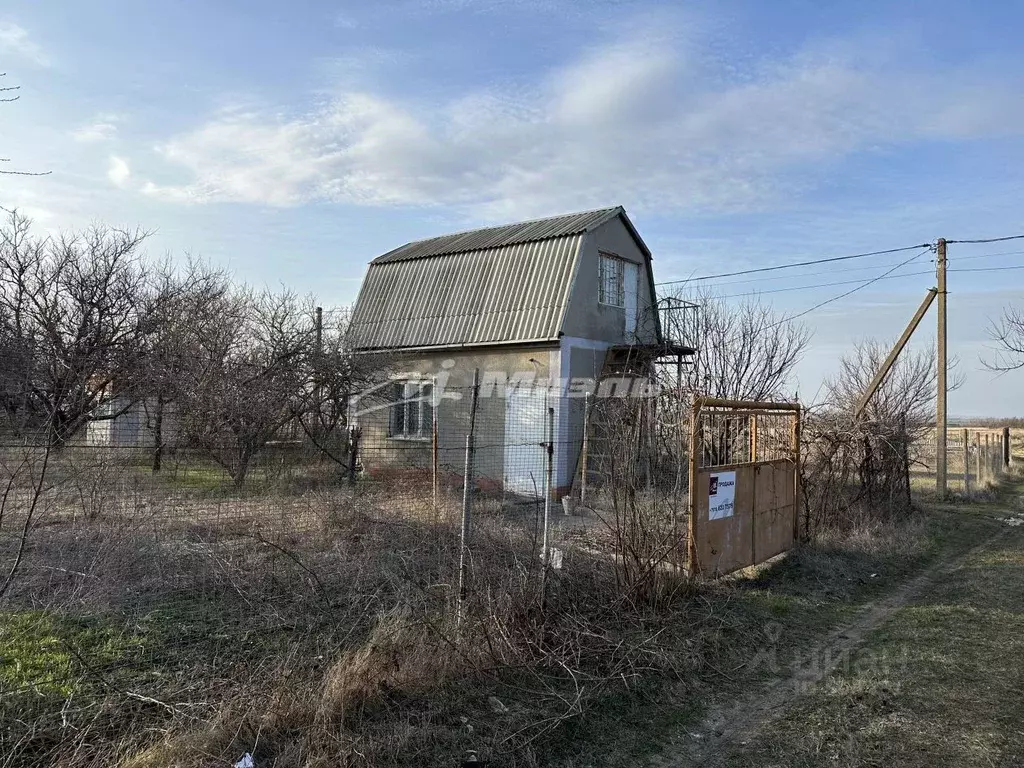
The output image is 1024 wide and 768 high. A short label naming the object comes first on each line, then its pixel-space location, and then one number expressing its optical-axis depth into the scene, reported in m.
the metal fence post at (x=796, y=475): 10.41
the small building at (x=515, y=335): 15.70
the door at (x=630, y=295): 17.98
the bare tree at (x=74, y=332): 14.53
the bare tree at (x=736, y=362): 18.50
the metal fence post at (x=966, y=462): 19.29
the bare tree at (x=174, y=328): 13.45
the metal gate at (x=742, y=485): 7.86
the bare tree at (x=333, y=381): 15.48
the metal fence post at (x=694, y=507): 7.54
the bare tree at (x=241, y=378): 10.73
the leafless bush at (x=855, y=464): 11.59
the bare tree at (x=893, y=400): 15.38
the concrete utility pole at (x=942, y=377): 18.11
